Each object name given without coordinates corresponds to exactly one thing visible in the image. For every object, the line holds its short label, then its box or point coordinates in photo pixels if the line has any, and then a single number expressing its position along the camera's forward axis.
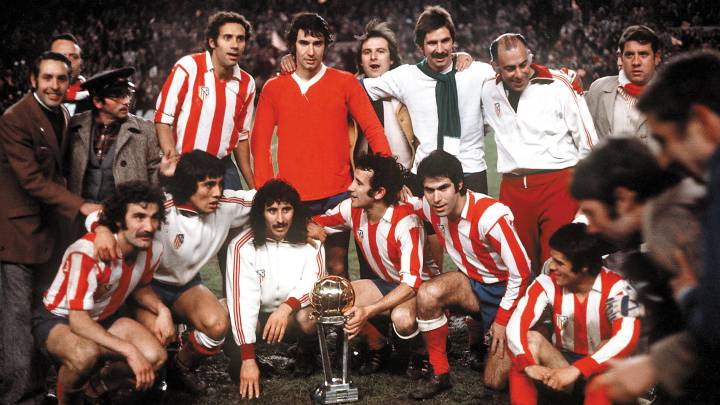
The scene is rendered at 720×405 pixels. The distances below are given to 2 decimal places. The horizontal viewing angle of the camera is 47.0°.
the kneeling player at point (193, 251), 4.30
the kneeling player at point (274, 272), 4.30
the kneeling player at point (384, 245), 4.38
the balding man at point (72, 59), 5.07
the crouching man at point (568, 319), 3.55
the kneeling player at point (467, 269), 4.15
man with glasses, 4.24
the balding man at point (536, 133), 4.64
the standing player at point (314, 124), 4.86
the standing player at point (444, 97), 4.91
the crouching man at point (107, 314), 3.69
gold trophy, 3.98
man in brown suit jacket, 3.88
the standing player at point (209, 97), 4.83
